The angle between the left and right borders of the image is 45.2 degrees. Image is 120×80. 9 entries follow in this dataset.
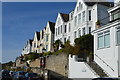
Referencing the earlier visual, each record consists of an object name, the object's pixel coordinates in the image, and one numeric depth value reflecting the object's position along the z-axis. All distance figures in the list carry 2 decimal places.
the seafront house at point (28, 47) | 52.33
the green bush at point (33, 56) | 34.90
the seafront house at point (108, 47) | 13.57
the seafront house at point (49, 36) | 37.01
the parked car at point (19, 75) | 18.60
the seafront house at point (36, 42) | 44.94
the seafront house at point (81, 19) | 23.22
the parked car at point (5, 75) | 19.77
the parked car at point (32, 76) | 17.07
